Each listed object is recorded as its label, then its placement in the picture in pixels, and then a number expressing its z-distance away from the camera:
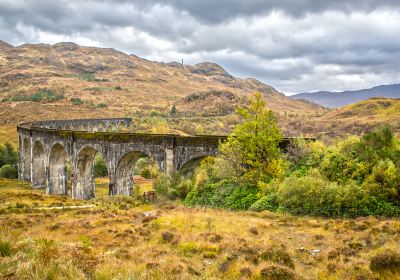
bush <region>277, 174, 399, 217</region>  17.09
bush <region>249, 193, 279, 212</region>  20.00
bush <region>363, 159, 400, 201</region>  16.73
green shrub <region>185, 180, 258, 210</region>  21.89
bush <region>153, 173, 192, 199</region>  26.47
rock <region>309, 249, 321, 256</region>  11.17
